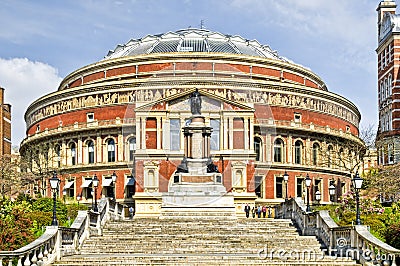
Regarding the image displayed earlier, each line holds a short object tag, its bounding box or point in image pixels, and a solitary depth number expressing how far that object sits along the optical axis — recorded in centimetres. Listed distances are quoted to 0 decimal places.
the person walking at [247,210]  5662
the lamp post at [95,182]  4553
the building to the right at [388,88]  8994
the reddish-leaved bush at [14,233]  2761
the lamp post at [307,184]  4003
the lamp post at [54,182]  3201
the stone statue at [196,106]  5656
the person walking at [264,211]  5731
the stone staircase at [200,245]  2797
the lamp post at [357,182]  3176
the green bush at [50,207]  4294
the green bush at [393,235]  2877
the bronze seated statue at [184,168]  5291
